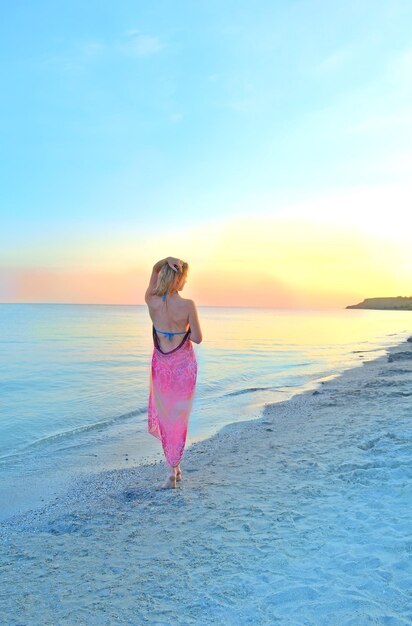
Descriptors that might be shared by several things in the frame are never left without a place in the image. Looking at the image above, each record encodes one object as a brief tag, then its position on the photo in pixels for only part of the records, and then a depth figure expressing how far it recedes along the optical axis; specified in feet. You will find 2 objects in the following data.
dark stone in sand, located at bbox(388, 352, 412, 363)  61.82
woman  17.19
